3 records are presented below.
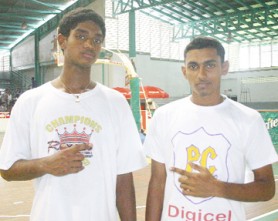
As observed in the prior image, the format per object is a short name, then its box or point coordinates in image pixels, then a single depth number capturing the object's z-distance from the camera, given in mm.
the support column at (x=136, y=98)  10977
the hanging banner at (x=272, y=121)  12219
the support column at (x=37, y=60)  26562
